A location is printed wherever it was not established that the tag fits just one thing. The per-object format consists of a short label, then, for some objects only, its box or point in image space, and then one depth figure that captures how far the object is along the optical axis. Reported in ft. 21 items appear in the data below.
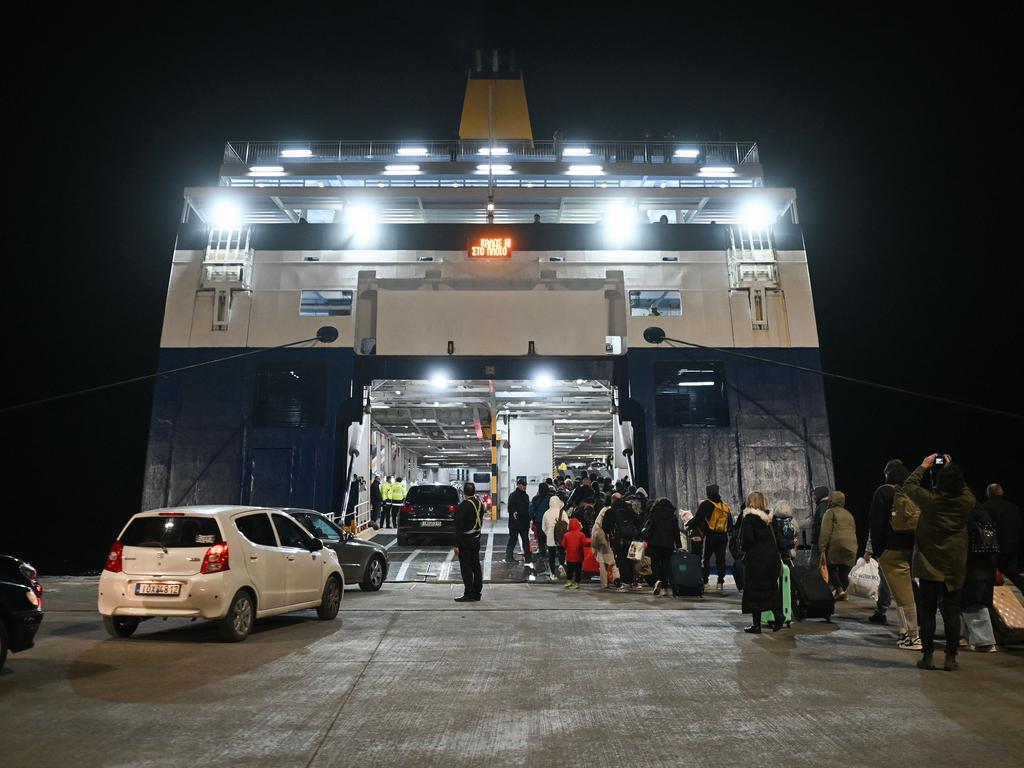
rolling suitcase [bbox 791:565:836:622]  28.09
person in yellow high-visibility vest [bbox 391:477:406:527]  78.59
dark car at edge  18.69
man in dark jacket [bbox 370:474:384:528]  71.00
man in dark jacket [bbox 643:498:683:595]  36.47
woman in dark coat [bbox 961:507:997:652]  20.95
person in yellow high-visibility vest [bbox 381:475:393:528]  77.13
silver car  37.29
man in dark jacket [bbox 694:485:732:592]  37.96
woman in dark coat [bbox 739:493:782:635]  25.18
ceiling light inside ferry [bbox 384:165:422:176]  69.97
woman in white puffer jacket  44.32
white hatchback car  23.40
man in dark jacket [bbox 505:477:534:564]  47.14
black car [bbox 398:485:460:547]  56.70
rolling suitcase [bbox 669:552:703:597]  35.91
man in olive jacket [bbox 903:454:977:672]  19.35
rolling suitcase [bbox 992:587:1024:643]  22.04
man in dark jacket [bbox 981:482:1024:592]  22.82
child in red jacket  39.99
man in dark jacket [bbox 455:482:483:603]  33.94
